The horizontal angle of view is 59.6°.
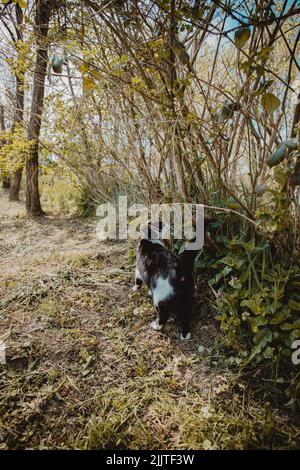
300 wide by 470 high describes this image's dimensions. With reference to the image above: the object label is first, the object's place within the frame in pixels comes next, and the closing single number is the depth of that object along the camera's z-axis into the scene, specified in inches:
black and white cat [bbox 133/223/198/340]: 62.6
